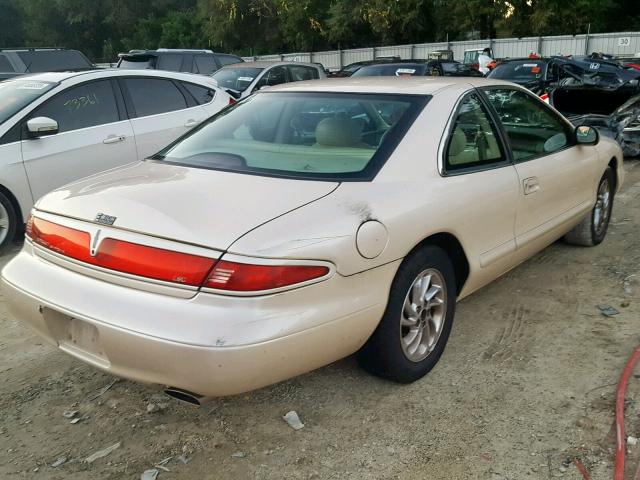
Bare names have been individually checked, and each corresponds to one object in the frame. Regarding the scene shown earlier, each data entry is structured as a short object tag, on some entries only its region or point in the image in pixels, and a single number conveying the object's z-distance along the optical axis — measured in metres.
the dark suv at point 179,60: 13.29
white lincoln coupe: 2.31
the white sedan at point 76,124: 5.35
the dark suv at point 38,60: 12.43
